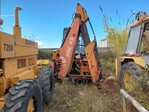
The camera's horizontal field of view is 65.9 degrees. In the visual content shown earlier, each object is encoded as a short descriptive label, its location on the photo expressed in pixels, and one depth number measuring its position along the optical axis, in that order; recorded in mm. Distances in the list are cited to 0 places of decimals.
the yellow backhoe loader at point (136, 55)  2535
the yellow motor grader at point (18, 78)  1744
